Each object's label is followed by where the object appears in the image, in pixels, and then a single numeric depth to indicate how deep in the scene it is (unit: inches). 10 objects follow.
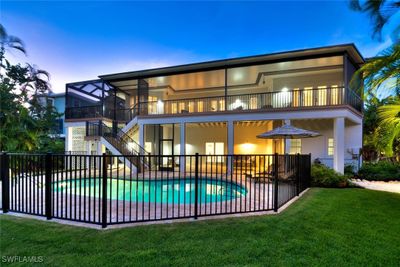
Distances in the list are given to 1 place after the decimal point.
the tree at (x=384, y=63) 156.9
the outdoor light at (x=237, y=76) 551.9
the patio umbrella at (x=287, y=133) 339.3
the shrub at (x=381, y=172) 433.9
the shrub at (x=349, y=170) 457.6
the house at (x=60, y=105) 887.1
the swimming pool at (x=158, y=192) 305.1
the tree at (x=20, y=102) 258.7
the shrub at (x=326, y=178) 350.0
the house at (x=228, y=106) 447.2
